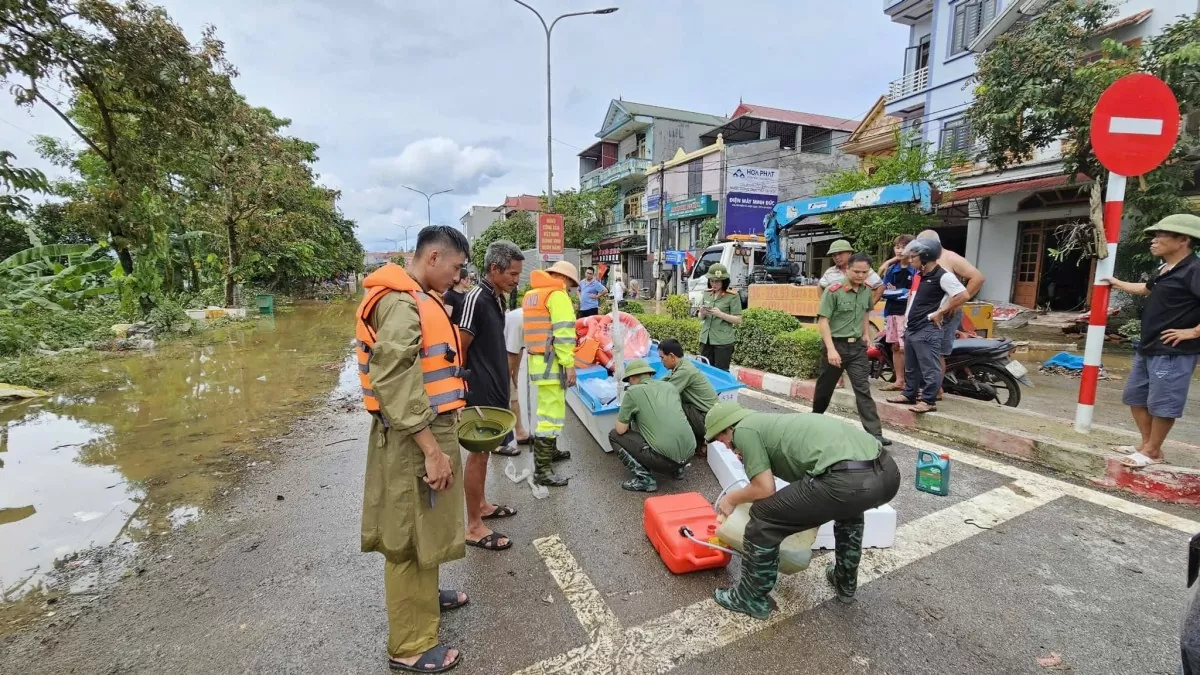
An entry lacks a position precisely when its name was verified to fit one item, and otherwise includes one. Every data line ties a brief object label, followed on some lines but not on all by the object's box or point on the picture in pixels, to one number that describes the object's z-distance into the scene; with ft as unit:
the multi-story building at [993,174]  39.83
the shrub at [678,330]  28.04
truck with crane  36.94
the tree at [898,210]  44.04
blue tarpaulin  25.72
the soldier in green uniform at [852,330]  14.29
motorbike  17.02
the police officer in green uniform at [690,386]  13.16
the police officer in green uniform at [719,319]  18.61
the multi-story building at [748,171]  79.66
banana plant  32.94
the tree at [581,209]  104.58
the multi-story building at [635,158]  103.50
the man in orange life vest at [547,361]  12.64
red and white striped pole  13.04
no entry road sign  12.49
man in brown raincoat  6.19
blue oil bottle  11.51
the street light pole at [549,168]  55.31
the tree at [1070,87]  27.53
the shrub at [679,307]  37.29
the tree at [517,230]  110.11
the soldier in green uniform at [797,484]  7.24
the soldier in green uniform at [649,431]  11.98
